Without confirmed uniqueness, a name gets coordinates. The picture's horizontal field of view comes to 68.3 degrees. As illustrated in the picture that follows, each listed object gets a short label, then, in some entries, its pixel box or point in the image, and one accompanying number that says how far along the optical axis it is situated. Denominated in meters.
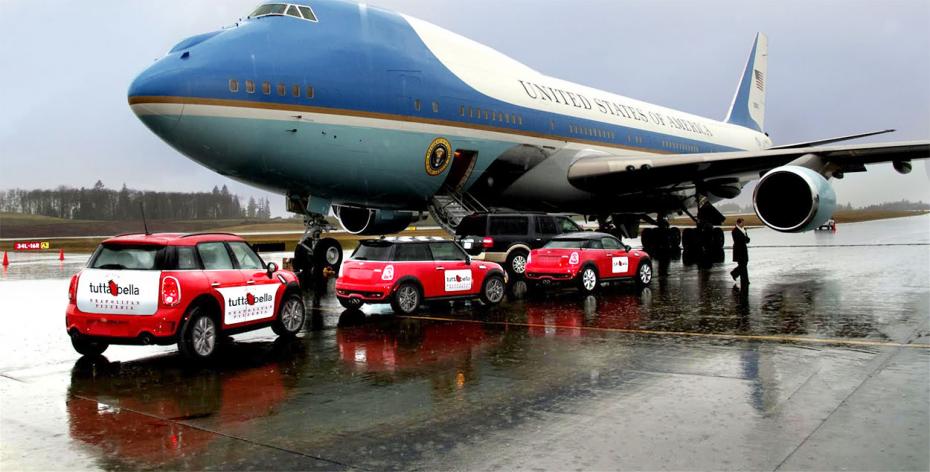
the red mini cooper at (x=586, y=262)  15.43
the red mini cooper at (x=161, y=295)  8.12
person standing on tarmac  16.06
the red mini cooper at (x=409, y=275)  12.14
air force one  14.67
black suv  18.17
